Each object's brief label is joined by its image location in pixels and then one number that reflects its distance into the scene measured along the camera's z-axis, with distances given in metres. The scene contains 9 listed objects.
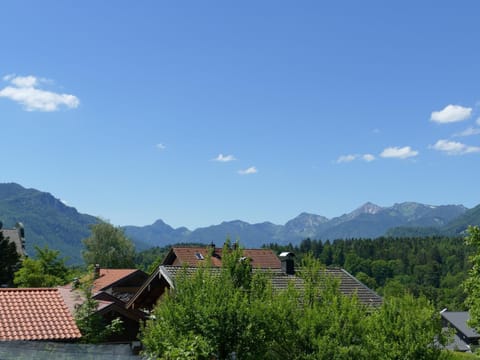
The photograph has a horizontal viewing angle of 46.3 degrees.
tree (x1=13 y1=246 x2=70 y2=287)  38.19
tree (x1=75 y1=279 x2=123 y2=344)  18.66
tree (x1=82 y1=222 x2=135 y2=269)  68.94
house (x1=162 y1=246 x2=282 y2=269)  47.41
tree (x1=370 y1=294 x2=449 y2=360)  14.36
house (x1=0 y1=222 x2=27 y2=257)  76.19
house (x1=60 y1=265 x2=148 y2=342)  20.69
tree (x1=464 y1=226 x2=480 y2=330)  22.41
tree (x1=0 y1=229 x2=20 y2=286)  45.94
